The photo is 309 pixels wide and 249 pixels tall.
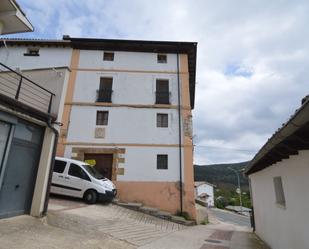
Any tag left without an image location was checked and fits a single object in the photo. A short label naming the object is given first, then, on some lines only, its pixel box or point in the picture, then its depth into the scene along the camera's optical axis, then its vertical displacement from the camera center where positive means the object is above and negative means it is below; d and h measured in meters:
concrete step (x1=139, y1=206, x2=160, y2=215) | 11.37 -0.89
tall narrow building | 13.64 +4.87
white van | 10.34 +0.27
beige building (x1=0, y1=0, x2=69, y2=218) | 5.92 +1.51
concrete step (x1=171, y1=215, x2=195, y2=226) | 11.38 -1.33
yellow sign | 13.92 +1.56
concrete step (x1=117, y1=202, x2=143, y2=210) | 11.41 -0.67
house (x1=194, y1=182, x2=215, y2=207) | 54.44 +0.60
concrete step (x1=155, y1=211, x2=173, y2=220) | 11.33 -1.09
